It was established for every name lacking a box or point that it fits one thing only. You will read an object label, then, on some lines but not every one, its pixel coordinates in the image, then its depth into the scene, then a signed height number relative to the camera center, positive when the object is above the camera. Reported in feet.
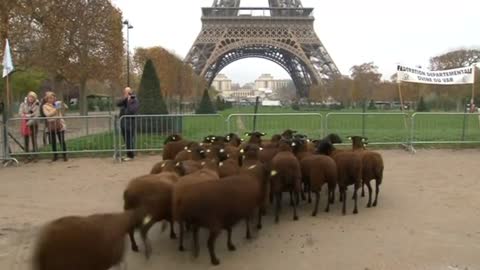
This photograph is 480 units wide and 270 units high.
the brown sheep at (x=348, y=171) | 26.37 -4.21
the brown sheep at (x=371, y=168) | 27.43 -4.18
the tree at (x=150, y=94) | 67.00 -0.22
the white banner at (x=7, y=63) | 48.47 +2.87
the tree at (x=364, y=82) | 228.43 +5.18
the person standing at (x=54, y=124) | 45.80 -3.08
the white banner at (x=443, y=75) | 57.57 +2.18
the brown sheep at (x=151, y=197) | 18.85 -4.07
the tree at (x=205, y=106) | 142.51 -3.91
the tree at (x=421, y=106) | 157.50 -4.00
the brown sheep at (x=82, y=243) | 13.06 -4.20
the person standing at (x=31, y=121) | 45.88 -2.74
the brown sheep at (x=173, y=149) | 32.42 -3.75
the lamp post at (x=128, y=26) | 134.64 +19.66
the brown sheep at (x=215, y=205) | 17.71 -4.17
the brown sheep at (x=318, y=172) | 25.48 -4.11
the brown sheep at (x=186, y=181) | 18.08 -3.55
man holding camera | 46.78 -2.56
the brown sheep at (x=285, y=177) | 24.18 -4.17
